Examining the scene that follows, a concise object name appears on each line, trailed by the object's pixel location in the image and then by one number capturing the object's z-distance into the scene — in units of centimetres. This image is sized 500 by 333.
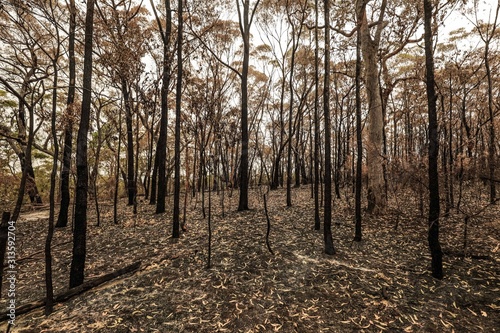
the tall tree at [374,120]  877
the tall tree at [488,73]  934
